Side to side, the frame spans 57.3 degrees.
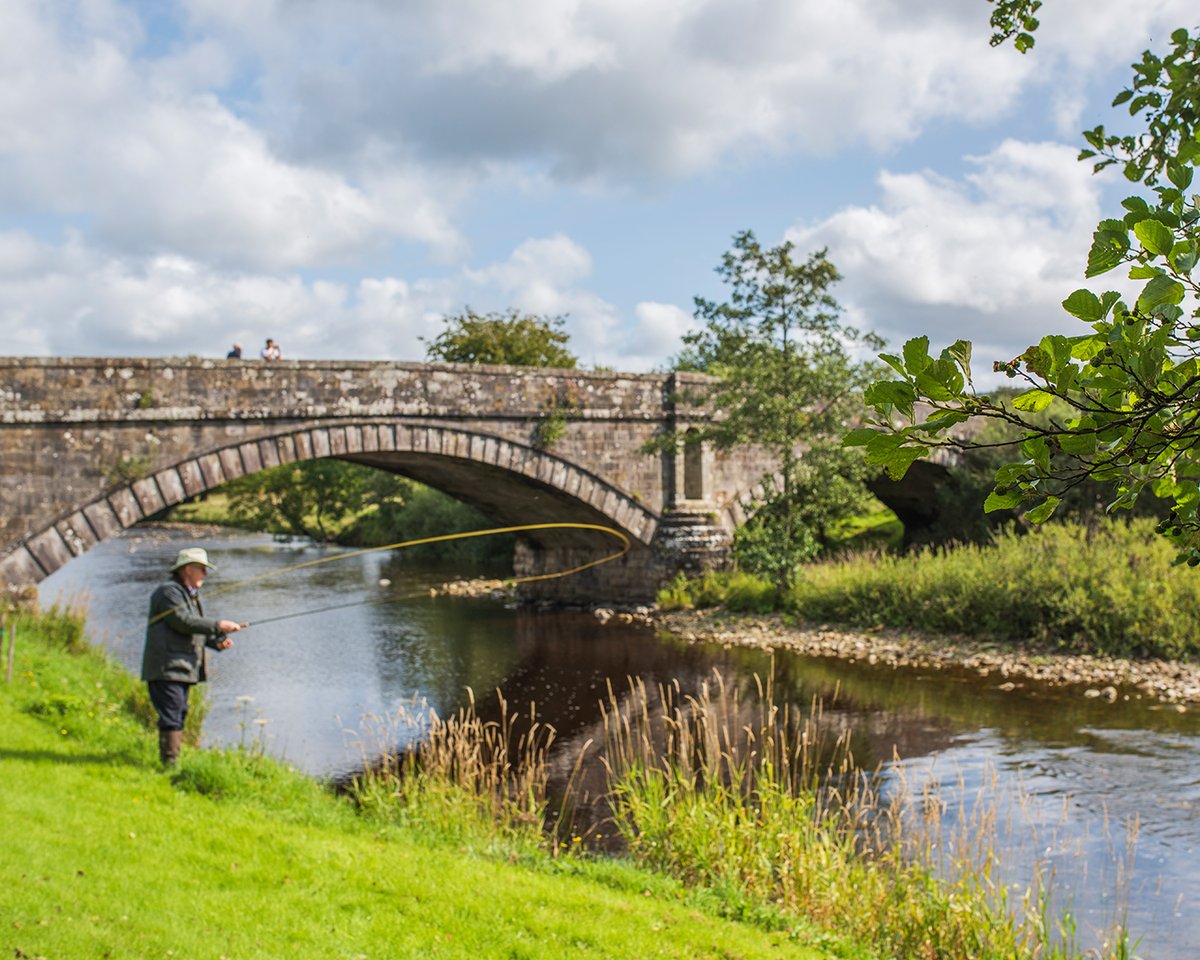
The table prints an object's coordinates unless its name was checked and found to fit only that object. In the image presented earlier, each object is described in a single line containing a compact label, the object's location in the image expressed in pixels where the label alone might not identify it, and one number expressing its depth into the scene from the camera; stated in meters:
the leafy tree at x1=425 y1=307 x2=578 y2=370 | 29.89
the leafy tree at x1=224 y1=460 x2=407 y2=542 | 37.03
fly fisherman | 7.23
